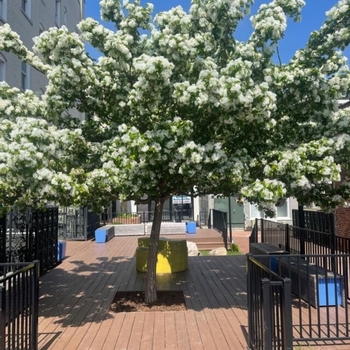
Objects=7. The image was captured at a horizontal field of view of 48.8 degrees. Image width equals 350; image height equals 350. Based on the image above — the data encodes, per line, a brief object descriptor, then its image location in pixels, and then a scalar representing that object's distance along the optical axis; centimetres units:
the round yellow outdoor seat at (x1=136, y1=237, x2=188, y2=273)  1011
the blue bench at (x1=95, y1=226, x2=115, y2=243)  1730
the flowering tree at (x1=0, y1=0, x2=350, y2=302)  536
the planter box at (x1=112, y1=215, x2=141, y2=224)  2397
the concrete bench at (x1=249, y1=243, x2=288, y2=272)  854
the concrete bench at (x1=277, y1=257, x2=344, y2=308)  667
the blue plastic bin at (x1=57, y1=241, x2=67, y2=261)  1188
